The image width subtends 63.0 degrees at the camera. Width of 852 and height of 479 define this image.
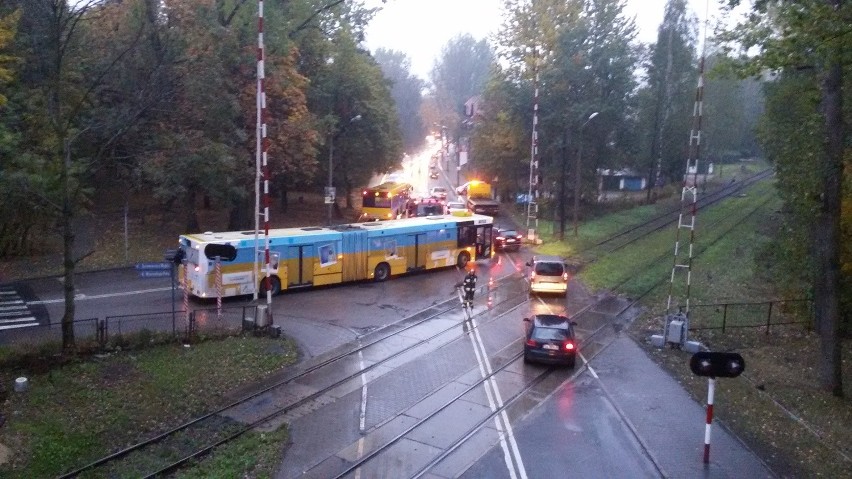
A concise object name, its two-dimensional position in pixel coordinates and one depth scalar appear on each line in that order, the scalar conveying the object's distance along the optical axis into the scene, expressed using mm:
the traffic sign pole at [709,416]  12766
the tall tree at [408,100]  116250
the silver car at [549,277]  27766
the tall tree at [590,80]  49812
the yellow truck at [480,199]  56156
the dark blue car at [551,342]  18531
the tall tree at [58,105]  16219
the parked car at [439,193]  60488
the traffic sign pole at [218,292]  21719
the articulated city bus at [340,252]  24906
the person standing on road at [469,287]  25812
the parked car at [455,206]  50947
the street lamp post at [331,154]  40638
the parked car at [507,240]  40312
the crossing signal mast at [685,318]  19594
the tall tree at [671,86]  59500
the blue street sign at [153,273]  18250
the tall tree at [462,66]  132125
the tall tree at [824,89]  13953
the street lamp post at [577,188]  43059
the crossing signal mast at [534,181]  40741
